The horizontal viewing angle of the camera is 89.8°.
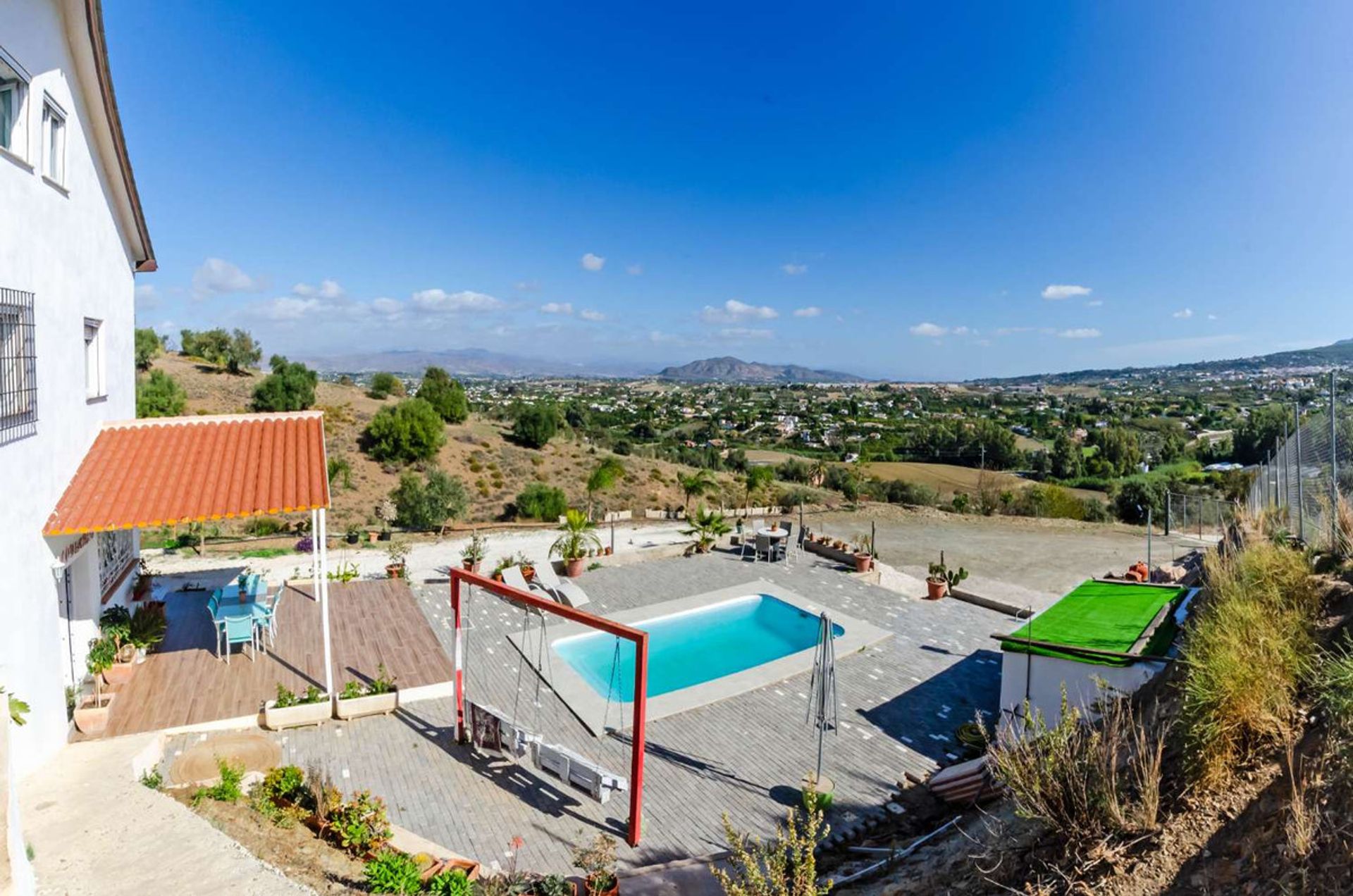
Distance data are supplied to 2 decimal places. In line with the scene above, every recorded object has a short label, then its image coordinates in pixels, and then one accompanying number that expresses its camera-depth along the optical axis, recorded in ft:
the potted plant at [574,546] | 48.83
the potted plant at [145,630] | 29.84
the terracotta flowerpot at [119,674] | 26.81
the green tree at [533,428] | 137.90
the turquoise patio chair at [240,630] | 30.45
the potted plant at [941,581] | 44.24
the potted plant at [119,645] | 27.17
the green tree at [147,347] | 124.00
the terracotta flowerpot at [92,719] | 23.56
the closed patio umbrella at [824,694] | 22.22
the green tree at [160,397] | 87.97
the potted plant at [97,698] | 23.61
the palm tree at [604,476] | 65.16
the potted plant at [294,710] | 25.48
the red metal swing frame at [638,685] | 19.72
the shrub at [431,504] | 60.13
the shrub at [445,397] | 144.36
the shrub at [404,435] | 114.42
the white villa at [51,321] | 20.06
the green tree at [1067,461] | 153.17
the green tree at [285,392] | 120.47
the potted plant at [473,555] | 45.34
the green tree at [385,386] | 167.76
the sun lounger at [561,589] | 42.80
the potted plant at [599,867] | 16.51
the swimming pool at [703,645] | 35.14
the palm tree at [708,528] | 54.75
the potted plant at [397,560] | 44.57
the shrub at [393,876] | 16.02
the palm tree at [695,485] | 69.08
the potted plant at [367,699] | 26.50
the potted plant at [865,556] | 48.73
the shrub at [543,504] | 82.89
